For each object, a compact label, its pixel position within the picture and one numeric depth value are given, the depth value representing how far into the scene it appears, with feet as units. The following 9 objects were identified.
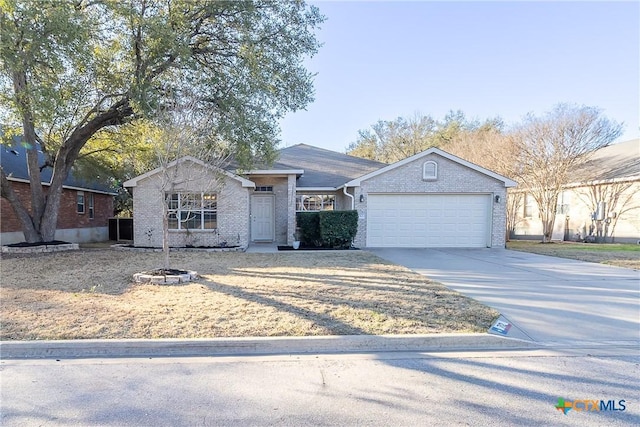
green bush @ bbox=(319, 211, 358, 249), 41.45
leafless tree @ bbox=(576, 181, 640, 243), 53.78
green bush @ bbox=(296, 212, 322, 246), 44.04
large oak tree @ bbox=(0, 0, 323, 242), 25.79
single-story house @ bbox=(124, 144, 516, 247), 41.88
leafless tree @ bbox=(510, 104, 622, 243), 55.62
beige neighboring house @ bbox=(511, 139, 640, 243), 53.78
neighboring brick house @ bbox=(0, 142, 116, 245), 42.78
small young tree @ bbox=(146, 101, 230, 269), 22.86
